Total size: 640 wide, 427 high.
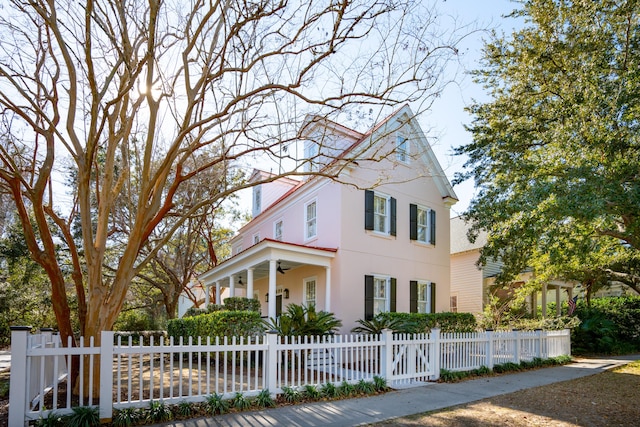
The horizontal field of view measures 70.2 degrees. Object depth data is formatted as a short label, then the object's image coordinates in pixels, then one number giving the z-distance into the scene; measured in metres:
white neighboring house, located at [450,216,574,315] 22.22
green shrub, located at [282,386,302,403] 7.40
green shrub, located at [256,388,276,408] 7.06
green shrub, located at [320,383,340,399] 7.77
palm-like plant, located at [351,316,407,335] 12.73
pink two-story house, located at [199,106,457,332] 13.77
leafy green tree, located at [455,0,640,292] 10.23
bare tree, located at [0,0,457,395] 7.25
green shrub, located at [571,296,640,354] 16.34
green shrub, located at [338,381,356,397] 7.92
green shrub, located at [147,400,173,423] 6.16
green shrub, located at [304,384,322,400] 7.61
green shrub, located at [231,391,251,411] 6.86
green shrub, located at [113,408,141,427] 5.94
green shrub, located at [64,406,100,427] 5.73
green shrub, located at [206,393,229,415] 6.57
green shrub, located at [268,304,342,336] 11.40
